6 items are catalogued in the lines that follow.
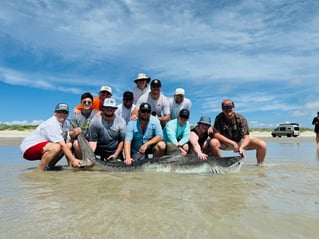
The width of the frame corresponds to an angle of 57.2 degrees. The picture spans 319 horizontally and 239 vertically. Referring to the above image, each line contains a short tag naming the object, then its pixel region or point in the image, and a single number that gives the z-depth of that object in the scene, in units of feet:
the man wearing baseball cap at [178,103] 28.55
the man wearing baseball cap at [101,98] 28.29
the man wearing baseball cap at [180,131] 24.82
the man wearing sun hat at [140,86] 30.30
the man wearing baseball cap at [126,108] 26.99
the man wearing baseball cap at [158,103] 27.99
